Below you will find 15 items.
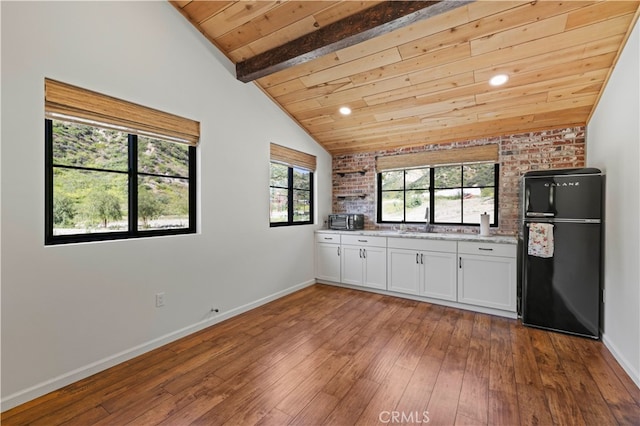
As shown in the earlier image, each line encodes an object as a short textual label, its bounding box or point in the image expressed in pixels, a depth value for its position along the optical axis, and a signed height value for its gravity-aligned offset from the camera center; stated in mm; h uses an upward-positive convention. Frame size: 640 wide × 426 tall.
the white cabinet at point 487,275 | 3292 -755
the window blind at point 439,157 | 3943 +780
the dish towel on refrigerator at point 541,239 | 2934 -297
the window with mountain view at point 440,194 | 4035 +244
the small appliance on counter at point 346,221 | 4699 -180
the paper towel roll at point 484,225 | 3723 -187
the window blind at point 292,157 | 3990 +780
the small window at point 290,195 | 4125 +227
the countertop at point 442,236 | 3382 -334
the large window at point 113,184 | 2143 +219
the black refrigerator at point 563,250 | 2762 -392
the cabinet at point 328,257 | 4574 -744
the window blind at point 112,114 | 2043 +776
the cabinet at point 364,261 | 4168 -748
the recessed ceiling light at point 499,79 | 2876 +1314
